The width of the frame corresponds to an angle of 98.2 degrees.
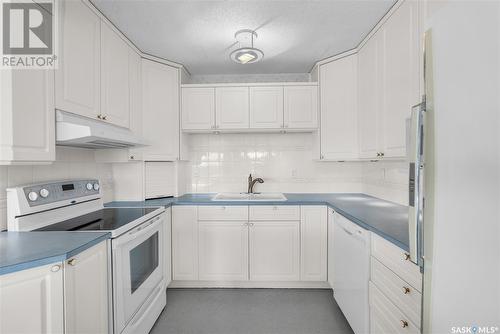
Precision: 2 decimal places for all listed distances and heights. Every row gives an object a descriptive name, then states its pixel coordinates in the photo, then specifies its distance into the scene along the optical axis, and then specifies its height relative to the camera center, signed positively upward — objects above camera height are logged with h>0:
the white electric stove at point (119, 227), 1.29 -0.42
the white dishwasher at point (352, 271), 1.42 -0.81
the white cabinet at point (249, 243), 2.21 -0.82
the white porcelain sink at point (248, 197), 2.32 -0.38
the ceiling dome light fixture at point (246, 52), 1.78 +0.92
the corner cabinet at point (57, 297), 0.87 -0.60
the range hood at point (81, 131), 1.29 +0.20
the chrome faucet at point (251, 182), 2.64 -0.22
